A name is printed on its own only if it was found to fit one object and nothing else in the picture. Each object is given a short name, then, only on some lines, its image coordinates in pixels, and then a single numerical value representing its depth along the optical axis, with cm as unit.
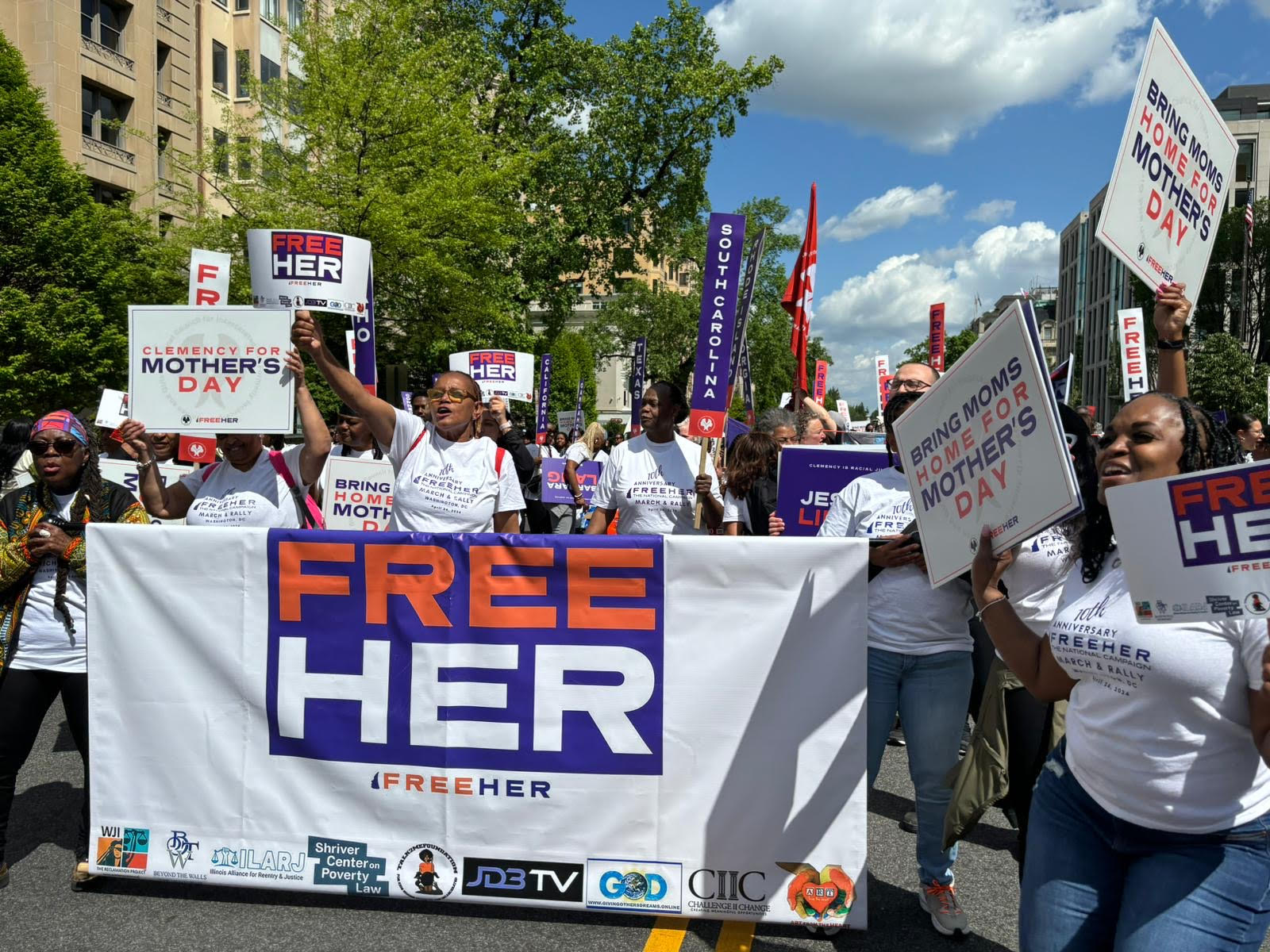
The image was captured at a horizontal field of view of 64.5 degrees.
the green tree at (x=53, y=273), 2064
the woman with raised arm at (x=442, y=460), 466
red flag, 851
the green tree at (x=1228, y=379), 3450
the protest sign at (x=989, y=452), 238
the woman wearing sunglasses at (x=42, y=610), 409
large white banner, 362
